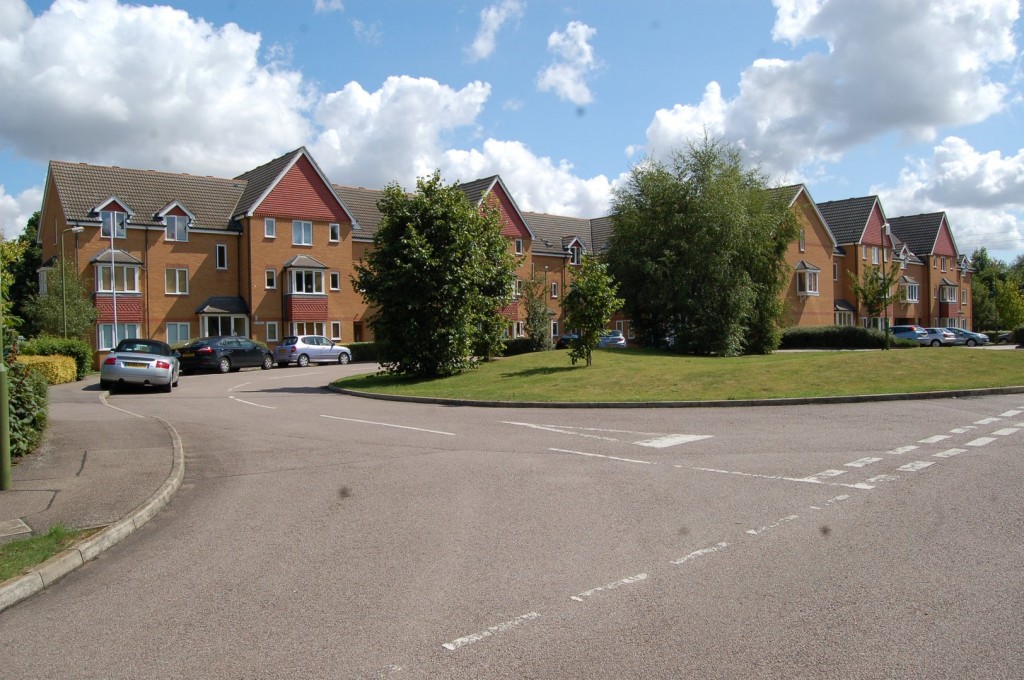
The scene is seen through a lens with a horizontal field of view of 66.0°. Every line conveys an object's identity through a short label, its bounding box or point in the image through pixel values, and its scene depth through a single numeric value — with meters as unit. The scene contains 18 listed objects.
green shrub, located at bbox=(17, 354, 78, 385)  25.66
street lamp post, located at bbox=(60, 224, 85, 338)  35.27
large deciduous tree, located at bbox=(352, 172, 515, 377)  23.67
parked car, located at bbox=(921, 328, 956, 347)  56.94
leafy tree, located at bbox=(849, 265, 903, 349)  60.65
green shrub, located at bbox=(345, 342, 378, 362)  43.59
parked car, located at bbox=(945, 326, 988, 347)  59.06
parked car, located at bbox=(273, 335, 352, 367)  39.16
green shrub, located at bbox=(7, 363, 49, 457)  10.07
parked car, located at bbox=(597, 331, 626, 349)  53.12
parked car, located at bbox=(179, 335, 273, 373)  33.72
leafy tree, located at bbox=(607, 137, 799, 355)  38.59
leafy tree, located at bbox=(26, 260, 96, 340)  36.50
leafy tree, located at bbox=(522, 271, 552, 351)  36.09
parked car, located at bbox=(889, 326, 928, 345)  57.44
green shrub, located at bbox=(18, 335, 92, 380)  27.36
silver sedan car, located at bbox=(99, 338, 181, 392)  22.91
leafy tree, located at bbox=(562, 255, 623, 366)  24.14
